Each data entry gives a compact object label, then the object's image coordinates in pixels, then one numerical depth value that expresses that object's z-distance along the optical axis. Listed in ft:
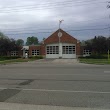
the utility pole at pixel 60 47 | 102.49
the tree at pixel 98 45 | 97.68
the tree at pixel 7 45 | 104.41
